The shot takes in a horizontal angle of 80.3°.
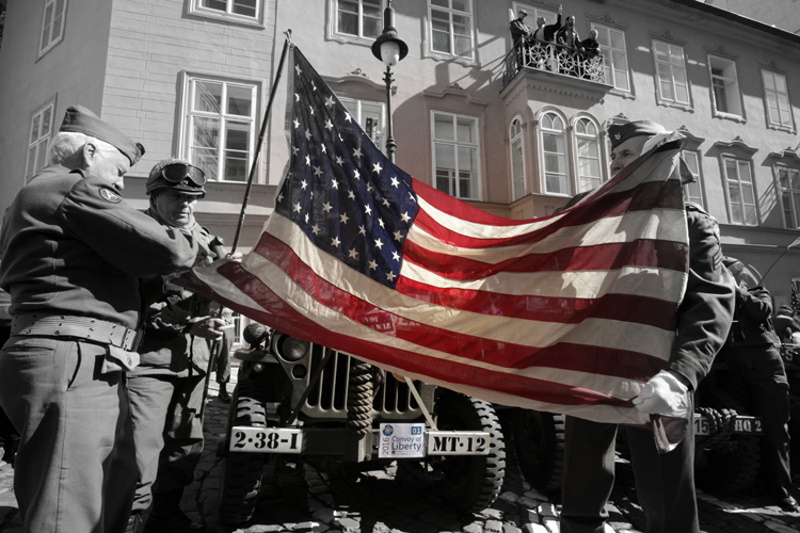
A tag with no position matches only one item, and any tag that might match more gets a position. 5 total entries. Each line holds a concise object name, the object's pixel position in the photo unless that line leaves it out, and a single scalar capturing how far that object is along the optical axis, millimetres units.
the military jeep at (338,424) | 3123
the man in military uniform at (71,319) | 1771
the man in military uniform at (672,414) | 1892
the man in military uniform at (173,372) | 2859
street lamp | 7051
